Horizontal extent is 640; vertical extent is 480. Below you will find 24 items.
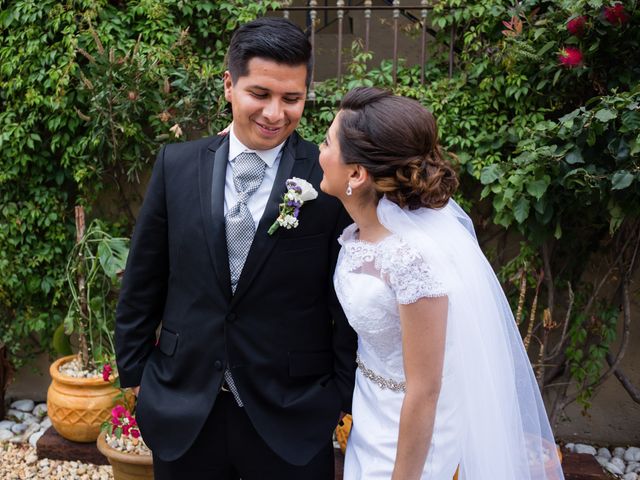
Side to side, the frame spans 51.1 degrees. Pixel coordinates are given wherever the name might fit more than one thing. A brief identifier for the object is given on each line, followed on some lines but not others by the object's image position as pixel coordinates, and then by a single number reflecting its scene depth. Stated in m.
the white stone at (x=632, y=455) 3.93
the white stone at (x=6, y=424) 4.18
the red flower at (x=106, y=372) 3.52
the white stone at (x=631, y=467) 3.83
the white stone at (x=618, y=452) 3.98
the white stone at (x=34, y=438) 4.02
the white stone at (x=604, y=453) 3.96
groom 1.91
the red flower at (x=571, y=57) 3.39
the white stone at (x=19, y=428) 4.15
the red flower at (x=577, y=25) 3.32
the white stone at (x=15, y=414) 4.31
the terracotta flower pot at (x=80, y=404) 3.68
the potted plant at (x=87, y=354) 3.67
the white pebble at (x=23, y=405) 4.39
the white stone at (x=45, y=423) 4.20
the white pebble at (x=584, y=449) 3.96
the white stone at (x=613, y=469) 3.78
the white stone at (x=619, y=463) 3.83
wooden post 4.16
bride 1.62
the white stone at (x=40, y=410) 4.35
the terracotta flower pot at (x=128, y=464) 3.28
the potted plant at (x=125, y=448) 3.29
